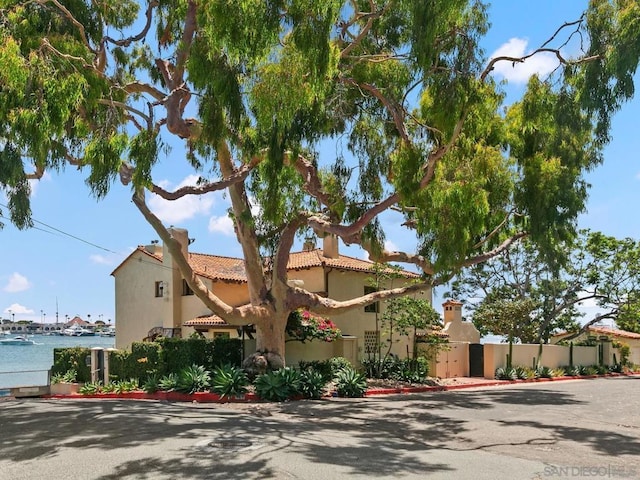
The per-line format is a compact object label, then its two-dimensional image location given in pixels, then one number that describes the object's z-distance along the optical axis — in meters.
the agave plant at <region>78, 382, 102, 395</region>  22.55
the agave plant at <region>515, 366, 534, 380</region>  32.39
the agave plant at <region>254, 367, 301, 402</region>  19.61
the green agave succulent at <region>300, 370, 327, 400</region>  20.52
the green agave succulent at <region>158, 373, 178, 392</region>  20.58
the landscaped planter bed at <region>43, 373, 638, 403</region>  19.77
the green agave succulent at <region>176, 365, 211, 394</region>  20.20
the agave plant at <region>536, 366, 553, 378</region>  33.97
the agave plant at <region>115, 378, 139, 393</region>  22.20
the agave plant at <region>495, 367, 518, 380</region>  31.56
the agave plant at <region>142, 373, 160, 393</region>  20.86
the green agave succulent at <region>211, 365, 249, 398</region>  19.80
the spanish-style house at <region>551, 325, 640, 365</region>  46.78
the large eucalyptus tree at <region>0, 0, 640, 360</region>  12.11
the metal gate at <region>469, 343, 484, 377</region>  32.66
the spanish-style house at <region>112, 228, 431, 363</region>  28.28
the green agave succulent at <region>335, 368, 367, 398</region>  21.45
